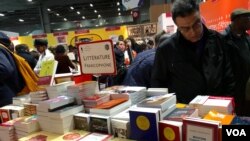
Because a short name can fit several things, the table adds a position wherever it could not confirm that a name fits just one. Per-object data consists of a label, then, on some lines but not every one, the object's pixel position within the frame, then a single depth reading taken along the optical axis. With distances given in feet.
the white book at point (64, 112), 4.74
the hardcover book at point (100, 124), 4.42
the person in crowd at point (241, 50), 7.10
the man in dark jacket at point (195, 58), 6.10
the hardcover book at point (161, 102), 4.16
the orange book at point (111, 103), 4.66
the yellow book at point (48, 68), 6.15
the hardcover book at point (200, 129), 3.35
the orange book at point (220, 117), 3.63
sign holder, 5.24
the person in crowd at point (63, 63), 18.40
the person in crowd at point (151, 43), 23.63
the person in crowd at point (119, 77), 9.54
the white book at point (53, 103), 4.90
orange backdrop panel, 15.19
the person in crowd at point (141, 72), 8.00
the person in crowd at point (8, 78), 7.93
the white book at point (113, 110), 4.51
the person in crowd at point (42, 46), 16.42
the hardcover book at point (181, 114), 3.98
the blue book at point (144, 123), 3.88
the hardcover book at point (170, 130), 3.70
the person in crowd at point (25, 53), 16.98
